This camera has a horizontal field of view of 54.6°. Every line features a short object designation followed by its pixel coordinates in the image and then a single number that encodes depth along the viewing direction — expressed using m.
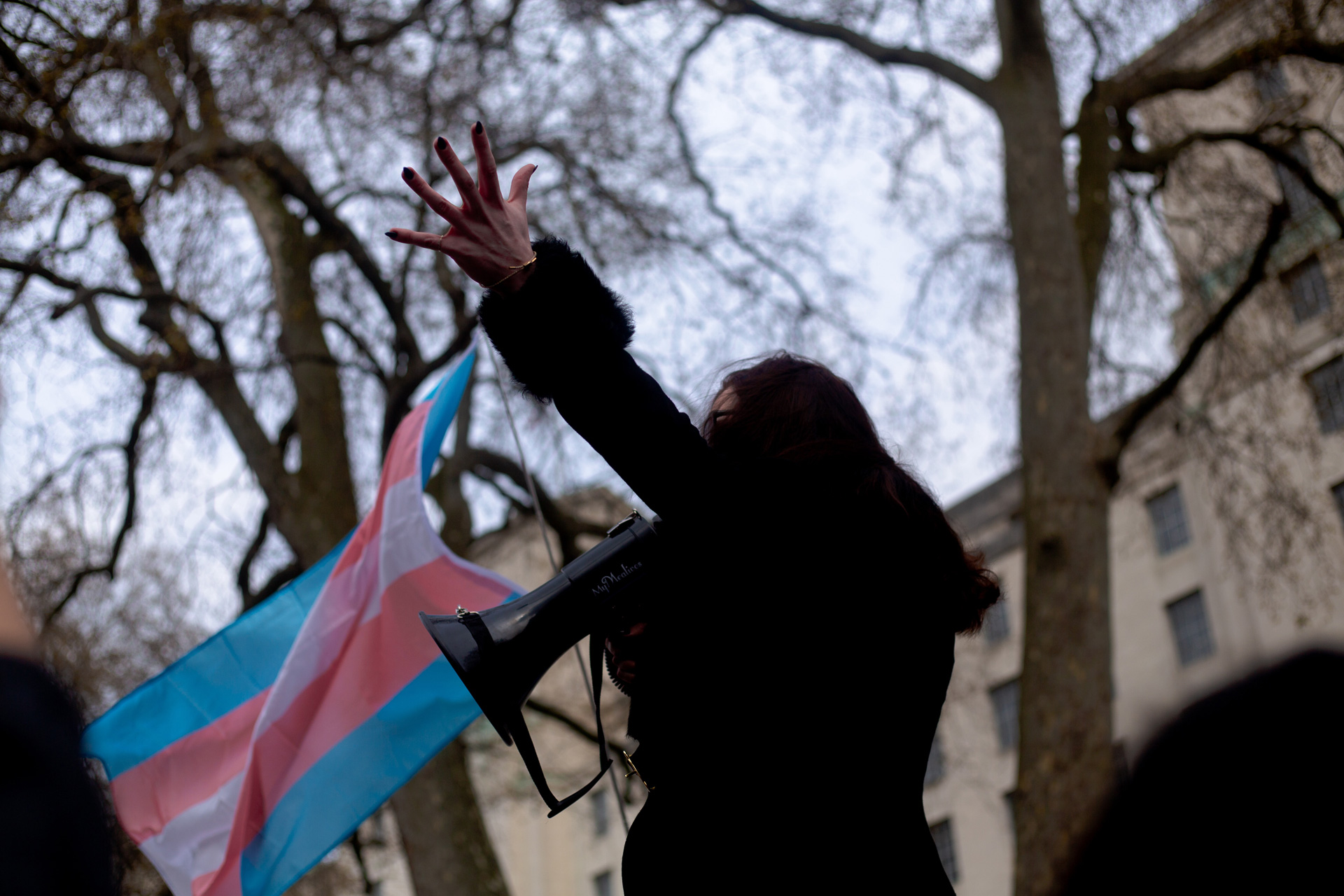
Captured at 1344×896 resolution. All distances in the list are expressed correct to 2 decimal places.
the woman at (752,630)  2.01
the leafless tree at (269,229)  7.67
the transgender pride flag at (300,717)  4.27
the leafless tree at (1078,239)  7.00
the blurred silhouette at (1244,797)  0.79
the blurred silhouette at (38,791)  1.00
